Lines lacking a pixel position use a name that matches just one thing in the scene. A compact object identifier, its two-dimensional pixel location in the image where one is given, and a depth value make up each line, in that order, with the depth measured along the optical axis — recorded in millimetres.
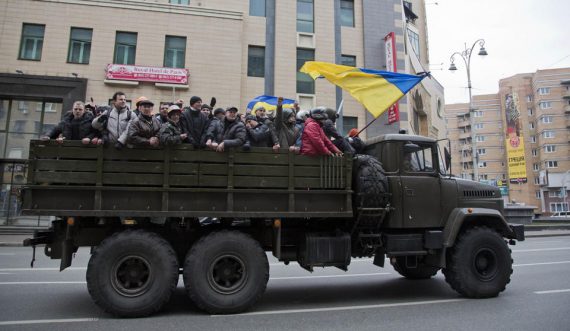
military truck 5215
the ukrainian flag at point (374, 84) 7684
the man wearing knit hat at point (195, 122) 6035
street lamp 22344
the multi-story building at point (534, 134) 65125
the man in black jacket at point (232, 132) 5598
